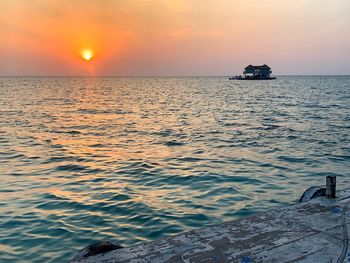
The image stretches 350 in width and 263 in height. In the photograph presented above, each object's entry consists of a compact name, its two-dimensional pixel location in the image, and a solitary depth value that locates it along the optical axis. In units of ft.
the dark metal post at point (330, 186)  25.73
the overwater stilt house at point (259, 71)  540.11
